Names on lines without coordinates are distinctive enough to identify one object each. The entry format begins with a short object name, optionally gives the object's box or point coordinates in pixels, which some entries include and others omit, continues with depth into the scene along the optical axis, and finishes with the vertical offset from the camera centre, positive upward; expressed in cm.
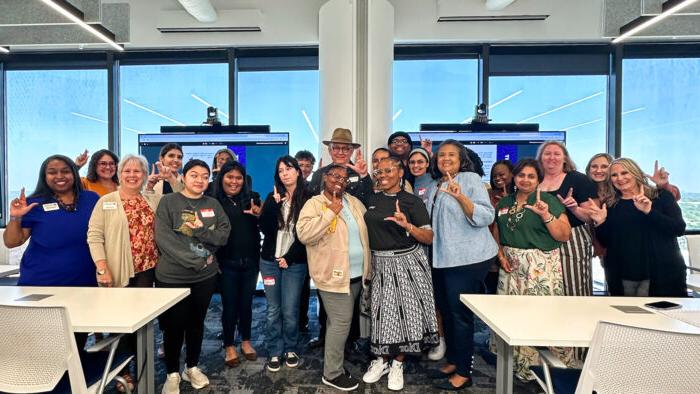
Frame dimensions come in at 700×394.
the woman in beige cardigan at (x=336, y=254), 217 -40
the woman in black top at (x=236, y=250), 254 -44
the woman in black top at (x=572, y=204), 231 -8
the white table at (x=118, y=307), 157 -59
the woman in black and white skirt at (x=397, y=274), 221 -52
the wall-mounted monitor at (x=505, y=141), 399 +57
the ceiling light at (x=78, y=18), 254 +134
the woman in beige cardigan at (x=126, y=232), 216 -27
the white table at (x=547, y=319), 147 -60
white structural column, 355 +127
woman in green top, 221 -32
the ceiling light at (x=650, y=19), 248 +132
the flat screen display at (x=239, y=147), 409 +49
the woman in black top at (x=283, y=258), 246 -48
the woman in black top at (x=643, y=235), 220 -27
